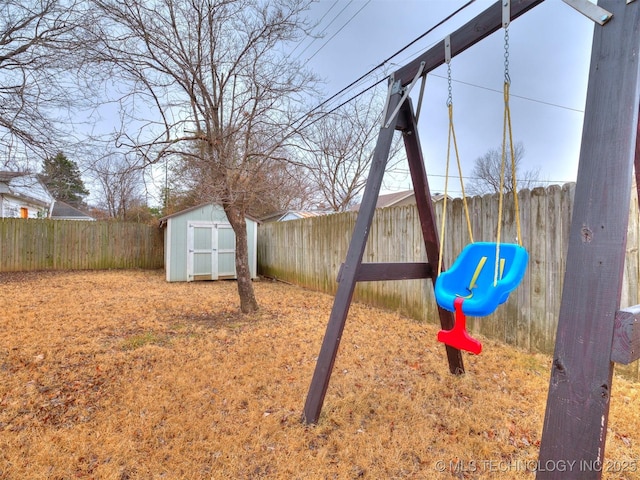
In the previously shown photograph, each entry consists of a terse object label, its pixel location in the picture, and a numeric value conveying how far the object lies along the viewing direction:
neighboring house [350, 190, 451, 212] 16.42
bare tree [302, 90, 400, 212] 11.20
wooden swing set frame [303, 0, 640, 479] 0.90
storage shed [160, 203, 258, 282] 7.98
